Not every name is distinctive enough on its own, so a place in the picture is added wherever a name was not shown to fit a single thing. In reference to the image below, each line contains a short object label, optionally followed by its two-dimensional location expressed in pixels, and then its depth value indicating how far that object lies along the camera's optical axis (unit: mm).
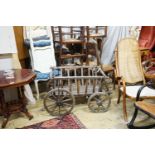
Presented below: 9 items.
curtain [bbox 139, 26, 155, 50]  3570
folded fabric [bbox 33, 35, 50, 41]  3199
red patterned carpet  2449
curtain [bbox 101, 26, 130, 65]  3980
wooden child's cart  2641
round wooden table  2226
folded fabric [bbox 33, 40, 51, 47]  3139
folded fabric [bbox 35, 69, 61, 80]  2954
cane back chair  2859
